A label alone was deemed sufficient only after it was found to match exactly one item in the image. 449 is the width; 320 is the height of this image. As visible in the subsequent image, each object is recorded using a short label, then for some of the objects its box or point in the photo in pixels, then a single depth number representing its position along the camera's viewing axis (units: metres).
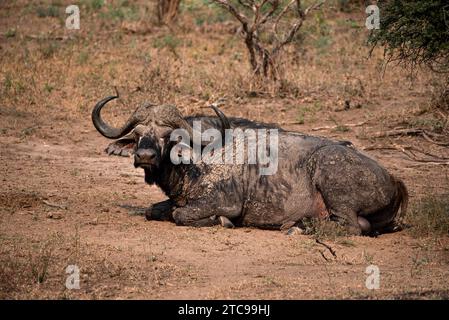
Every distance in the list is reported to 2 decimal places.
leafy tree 18.77
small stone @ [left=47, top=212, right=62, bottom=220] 17.94
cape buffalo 17.48
